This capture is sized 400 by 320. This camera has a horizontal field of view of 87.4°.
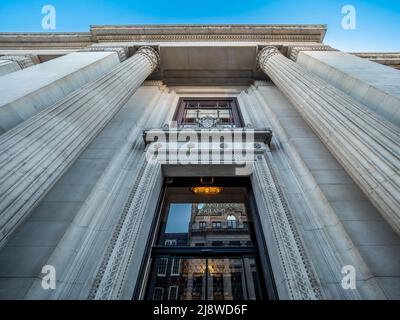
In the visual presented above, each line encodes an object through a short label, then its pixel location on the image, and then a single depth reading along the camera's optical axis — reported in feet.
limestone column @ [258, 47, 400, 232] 11.00
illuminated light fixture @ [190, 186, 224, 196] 20.33
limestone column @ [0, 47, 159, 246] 10.34
